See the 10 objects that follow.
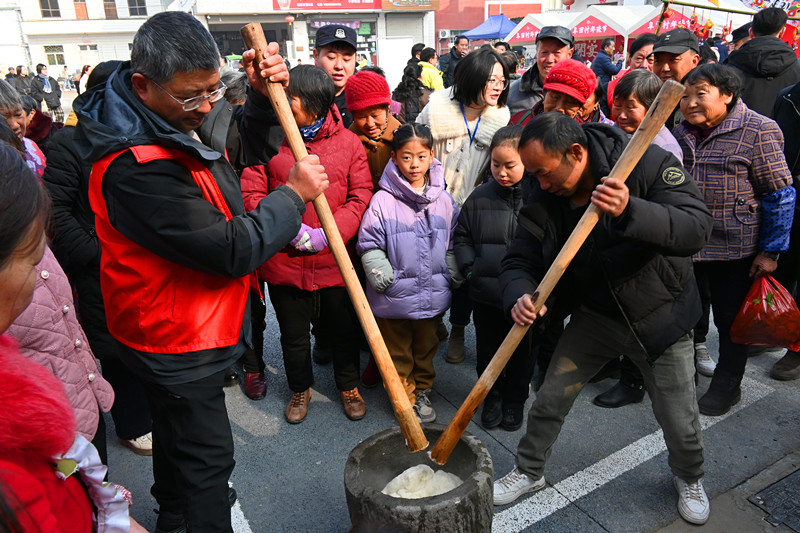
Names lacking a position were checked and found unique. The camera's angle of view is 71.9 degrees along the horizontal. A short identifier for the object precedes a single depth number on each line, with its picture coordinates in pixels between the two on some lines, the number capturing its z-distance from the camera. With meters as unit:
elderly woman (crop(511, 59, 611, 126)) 3.42
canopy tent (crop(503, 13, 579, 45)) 16.77
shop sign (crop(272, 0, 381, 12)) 32.84
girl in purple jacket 3.29
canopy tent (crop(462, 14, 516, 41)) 21.66
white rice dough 2.26
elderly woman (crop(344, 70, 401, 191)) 3.48
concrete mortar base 1.84
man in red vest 1.79
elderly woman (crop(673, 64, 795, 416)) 3.12
